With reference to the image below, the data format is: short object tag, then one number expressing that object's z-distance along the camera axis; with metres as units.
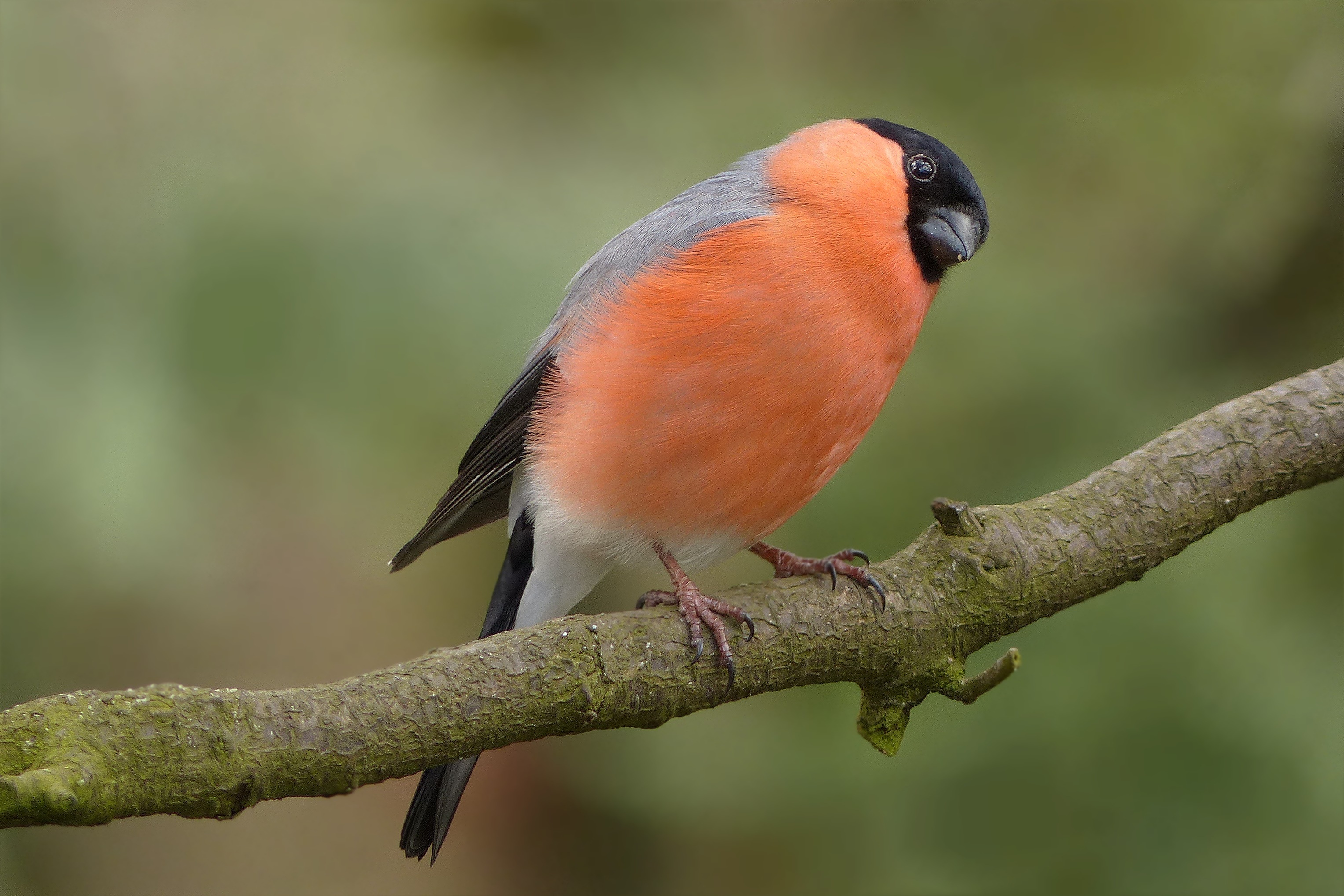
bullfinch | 4.00
